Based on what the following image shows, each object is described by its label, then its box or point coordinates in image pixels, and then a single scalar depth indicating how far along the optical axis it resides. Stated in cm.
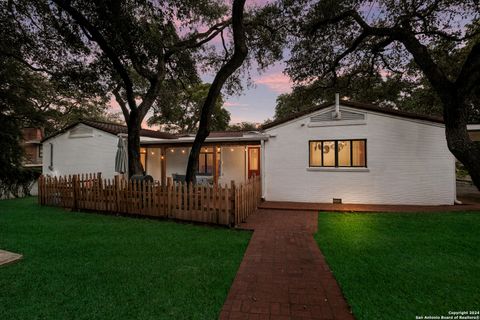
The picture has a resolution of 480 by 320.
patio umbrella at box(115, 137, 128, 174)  1058
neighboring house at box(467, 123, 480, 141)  937
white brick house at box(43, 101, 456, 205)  971
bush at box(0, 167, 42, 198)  1279
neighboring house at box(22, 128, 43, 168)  3013
